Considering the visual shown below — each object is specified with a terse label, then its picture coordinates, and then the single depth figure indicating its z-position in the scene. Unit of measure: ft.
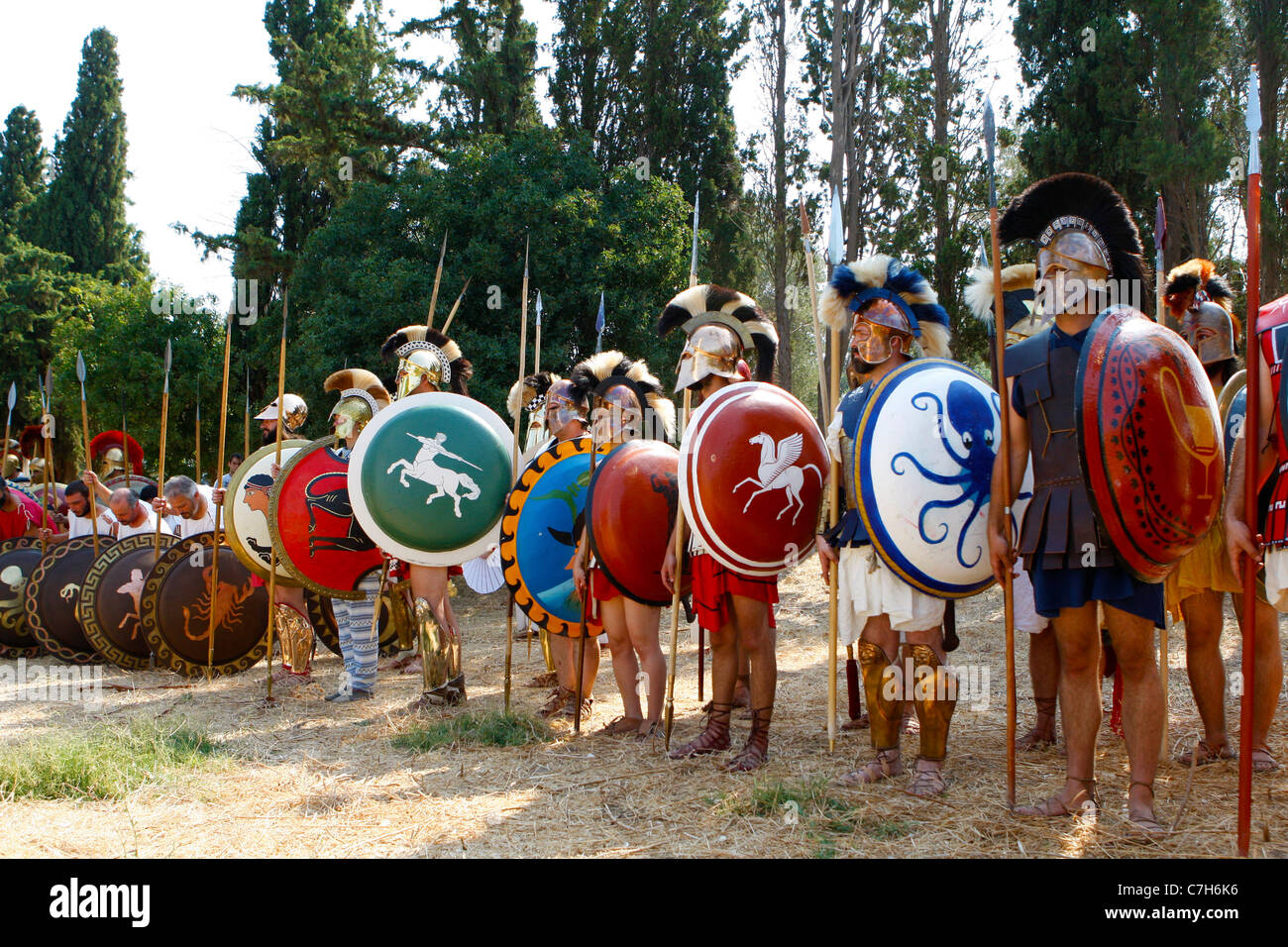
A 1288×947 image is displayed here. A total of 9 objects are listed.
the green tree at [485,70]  47.01
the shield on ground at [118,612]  21.83
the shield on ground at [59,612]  23.18
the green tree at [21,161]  94.27
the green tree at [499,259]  34.32
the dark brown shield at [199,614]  21.17
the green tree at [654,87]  51.88
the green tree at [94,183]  86.33
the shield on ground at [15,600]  24.39
